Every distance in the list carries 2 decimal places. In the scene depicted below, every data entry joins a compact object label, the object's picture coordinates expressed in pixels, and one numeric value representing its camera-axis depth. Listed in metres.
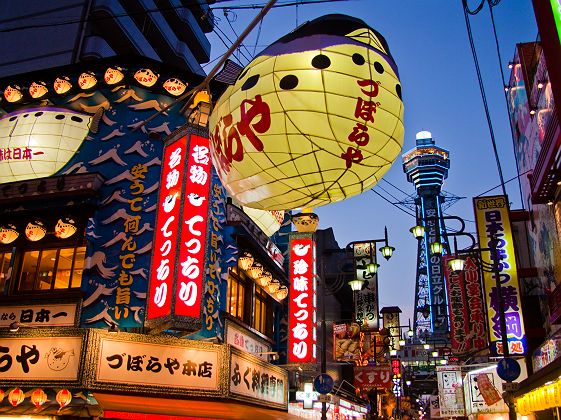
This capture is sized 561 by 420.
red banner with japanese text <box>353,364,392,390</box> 27.01
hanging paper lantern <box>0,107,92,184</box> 16.73
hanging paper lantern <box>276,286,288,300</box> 21.86
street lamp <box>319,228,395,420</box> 31.30
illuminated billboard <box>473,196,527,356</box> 19.31
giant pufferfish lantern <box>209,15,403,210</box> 5.61
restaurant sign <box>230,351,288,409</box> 15.33
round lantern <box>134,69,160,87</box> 17.33
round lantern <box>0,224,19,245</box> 15.68
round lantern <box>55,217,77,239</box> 15.28
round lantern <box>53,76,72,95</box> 17.88
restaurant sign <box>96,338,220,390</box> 13.56
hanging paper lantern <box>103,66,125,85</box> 17.36
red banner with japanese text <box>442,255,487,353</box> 23.52
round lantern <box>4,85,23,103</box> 18.23
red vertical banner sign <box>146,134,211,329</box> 12.65
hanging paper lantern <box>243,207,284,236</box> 20.19
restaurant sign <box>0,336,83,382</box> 13.62
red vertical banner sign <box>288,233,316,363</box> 17.55
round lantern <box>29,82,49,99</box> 18.02
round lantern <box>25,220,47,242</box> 15.34
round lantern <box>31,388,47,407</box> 13.20
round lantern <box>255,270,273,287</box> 20.17
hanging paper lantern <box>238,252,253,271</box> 18.38
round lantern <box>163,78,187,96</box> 17.42
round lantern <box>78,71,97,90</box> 17.58
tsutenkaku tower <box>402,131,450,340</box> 116.12
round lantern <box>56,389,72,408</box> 13.18
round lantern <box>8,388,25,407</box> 13.14
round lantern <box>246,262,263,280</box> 19.29
